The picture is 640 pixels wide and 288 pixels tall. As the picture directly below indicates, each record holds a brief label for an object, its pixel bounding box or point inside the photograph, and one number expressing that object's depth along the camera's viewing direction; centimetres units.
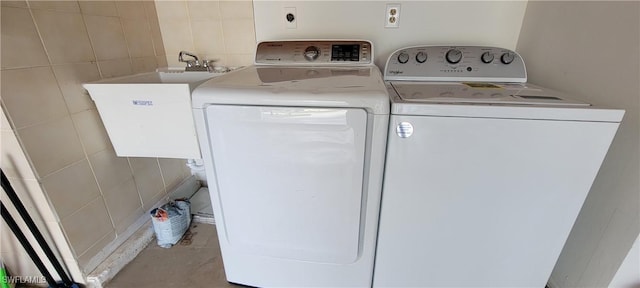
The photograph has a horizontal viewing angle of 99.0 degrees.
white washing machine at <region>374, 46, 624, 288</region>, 80
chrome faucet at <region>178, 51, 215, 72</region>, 160
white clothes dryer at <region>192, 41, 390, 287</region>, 83
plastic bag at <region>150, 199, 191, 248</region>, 148
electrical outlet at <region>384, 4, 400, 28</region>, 146
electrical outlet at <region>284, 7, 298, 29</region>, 154
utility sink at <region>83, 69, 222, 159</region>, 110
